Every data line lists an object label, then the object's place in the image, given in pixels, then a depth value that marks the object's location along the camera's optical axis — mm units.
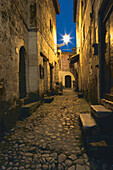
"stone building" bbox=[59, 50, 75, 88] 22500
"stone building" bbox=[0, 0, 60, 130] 3090
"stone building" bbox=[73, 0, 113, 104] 2826
